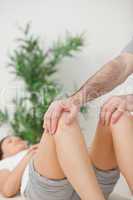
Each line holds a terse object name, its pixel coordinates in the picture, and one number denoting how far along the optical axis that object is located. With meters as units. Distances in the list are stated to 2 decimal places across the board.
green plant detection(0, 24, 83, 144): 3.83
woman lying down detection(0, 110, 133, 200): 1.63
